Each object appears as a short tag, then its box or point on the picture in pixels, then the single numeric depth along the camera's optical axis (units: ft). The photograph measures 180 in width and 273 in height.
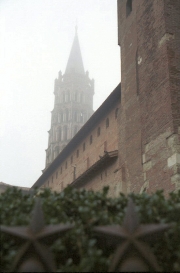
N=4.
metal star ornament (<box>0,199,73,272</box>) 8.02
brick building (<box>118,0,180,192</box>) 29.30
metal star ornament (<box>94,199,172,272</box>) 8.11
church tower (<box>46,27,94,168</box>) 181.92
